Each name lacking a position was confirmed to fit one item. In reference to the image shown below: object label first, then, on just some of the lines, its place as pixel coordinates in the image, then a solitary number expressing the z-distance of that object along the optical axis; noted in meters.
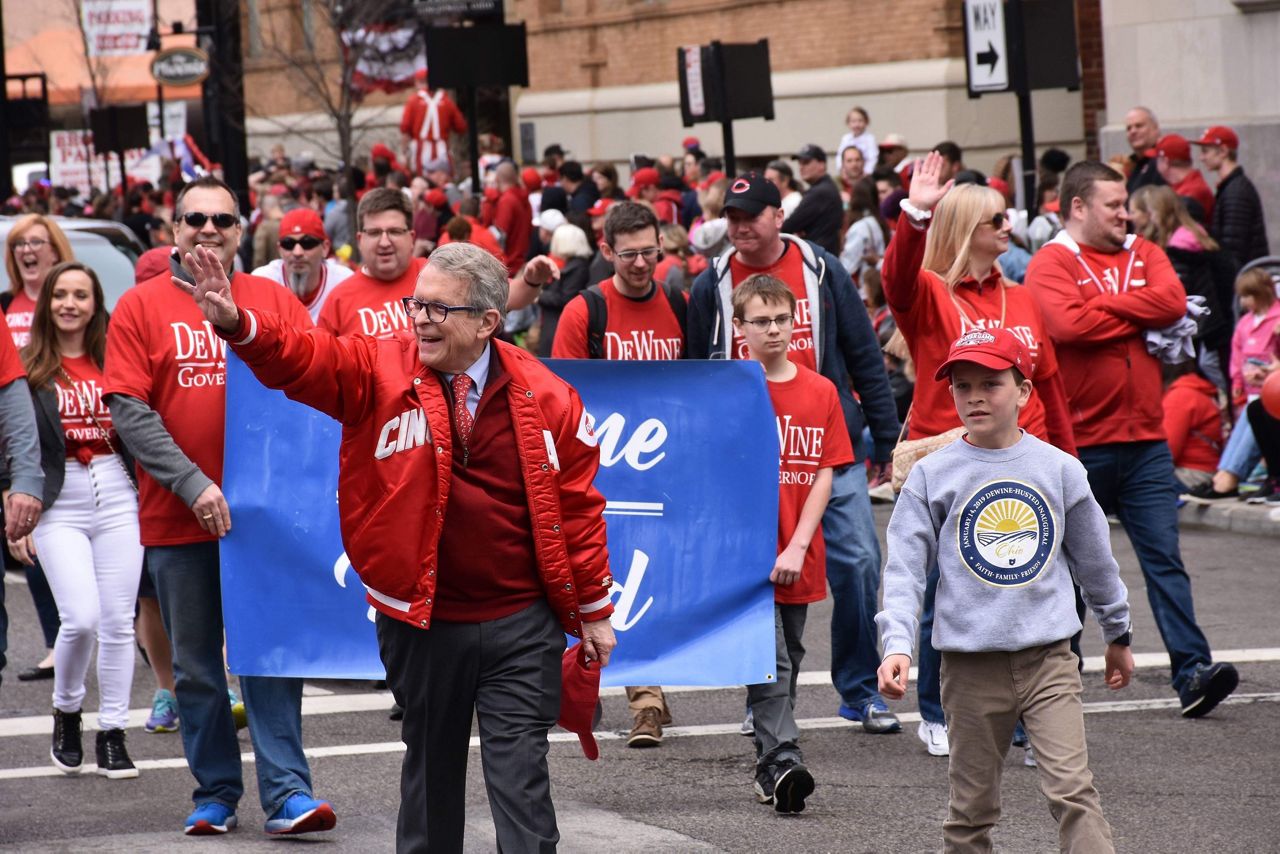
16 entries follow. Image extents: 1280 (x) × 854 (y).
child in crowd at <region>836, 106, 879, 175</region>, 43.70
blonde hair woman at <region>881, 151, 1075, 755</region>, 13.98
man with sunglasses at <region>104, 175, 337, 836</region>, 12.67
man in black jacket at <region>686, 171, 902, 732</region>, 14.97
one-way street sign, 27.87
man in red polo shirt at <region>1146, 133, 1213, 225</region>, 30.48
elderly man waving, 9.72
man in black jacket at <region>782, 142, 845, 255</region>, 31.02
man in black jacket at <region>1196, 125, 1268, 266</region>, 29.55
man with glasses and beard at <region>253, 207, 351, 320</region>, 15.44
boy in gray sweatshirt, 10.21
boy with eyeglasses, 13.85
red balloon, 22.07
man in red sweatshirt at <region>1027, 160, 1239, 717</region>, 15.09
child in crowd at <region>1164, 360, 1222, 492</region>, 25.77
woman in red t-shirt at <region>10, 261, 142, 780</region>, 14.86
